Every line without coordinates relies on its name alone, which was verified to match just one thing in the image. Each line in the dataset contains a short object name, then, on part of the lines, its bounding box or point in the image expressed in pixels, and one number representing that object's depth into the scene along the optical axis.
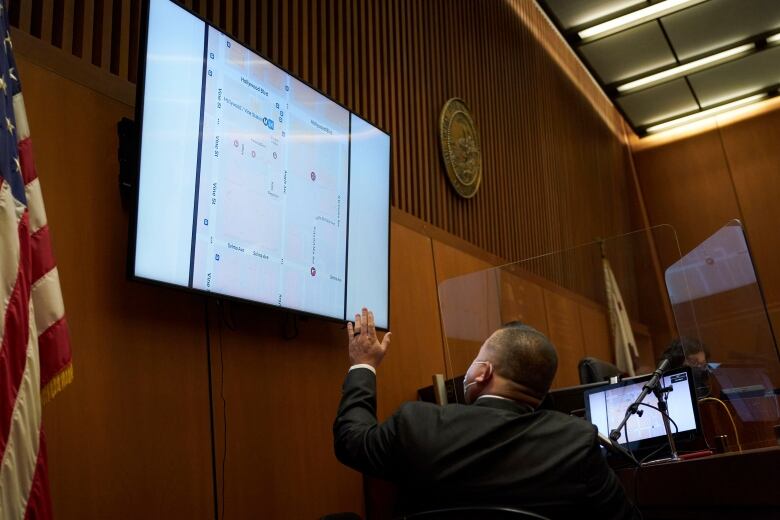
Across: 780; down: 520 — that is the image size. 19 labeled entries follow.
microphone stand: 2.75
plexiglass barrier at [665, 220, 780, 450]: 2.93
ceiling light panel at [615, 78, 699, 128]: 8.60
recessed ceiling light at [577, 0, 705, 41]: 6.99
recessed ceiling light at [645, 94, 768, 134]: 8.83
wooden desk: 2.16
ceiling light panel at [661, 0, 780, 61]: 7.08
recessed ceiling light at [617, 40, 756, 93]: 7.81
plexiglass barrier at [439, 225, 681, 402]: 4.03
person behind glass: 3.10
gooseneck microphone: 2.76
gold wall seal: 4.83
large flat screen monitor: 2.40
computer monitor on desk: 2.77
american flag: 1.72
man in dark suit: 1.70
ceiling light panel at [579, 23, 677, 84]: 7.47
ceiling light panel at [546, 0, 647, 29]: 6.98
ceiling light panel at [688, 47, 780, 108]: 8.01
